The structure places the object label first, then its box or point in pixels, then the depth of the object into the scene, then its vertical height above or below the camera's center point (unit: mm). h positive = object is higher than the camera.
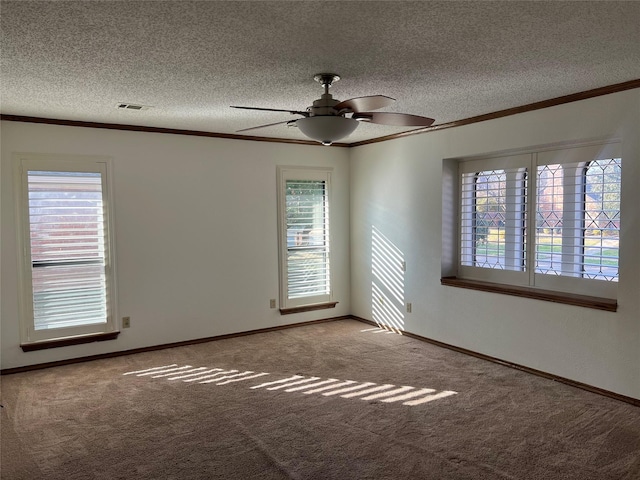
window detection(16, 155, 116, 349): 4391 -240
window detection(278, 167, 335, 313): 5824 -222
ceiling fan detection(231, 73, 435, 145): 3037 +667
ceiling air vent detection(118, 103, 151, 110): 3979 +972
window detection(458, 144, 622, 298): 3785 -9
